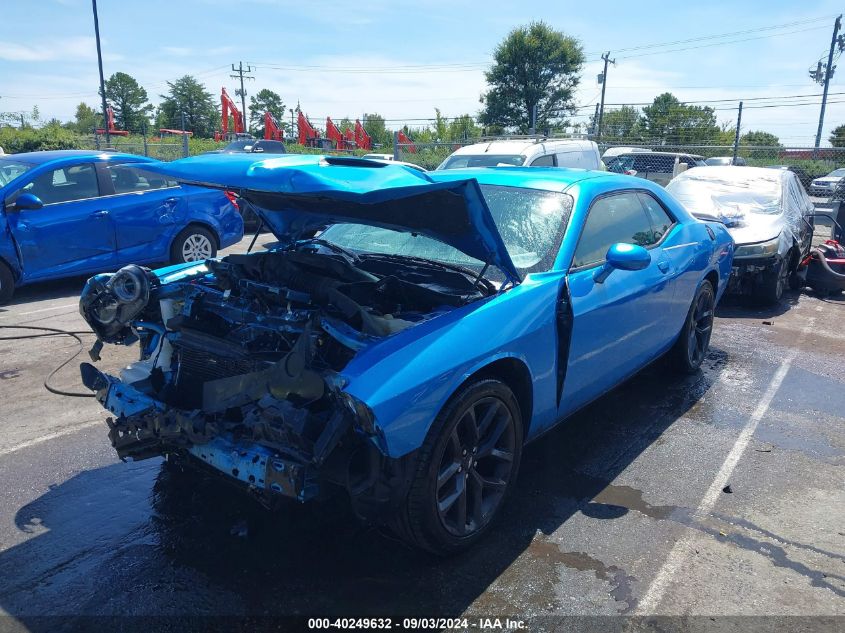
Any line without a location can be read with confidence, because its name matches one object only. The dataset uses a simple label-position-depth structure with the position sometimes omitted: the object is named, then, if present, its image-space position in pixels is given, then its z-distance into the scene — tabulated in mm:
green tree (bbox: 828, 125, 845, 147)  17514
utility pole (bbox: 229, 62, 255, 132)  60000
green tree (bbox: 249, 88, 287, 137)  76538
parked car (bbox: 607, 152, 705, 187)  17903
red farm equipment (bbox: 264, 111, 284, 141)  30141
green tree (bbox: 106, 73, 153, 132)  66938
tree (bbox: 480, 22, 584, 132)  47312
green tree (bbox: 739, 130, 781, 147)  24897
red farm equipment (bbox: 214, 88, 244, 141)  33209
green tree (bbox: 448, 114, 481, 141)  39531
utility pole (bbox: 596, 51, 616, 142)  23456
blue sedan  7547
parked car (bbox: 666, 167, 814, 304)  7719
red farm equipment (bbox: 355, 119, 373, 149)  30125
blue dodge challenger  2666
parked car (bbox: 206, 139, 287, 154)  18750
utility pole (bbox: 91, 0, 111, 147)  23181
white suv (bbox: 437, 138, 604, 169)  11422
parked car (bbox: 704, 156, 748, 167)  16541
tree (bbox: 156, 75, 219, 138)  63094
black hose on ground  5500
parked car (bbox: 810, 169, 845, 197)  14984
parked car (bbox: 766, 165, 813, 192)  17469
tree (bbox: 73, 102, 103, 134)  63769
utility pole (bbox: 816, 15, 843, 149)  36312
